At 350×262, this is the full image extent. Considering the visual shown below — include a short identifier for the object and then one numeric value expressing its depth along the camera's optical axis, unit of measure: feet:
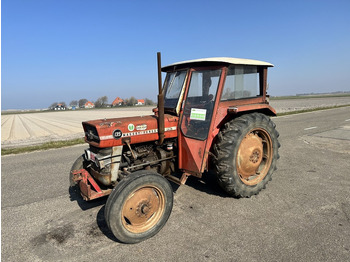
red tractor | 9.32
